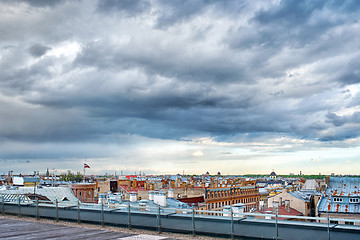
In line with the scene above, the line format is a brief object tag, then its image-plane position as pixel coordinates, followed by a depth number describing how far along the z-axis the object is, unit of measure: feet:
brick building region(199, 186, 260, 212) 303.31
